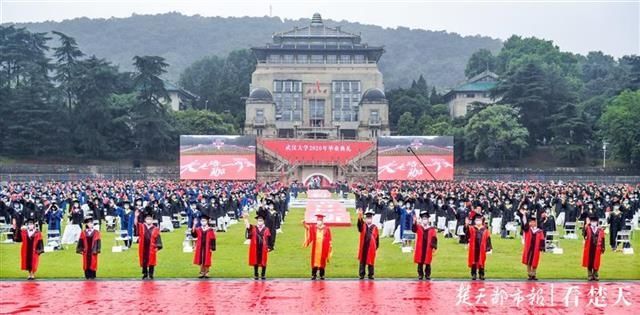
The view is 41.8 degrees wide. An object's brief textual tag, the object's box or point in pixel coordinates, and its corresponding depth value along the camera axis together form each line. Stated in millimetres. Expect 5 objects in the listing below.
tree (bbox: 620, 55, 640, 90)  73312
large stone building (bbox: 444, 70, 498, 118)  85938
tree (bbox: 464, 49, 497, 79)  102062
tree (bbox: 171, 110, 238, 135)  70438
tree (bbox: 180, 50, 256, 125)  85438
